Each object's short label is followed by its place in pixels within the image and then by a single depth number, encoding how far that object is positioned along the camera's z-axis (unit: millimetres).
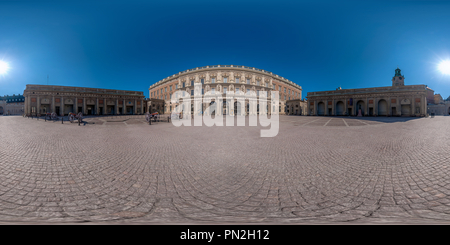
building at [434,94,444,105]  62666
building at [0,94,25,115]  58438
